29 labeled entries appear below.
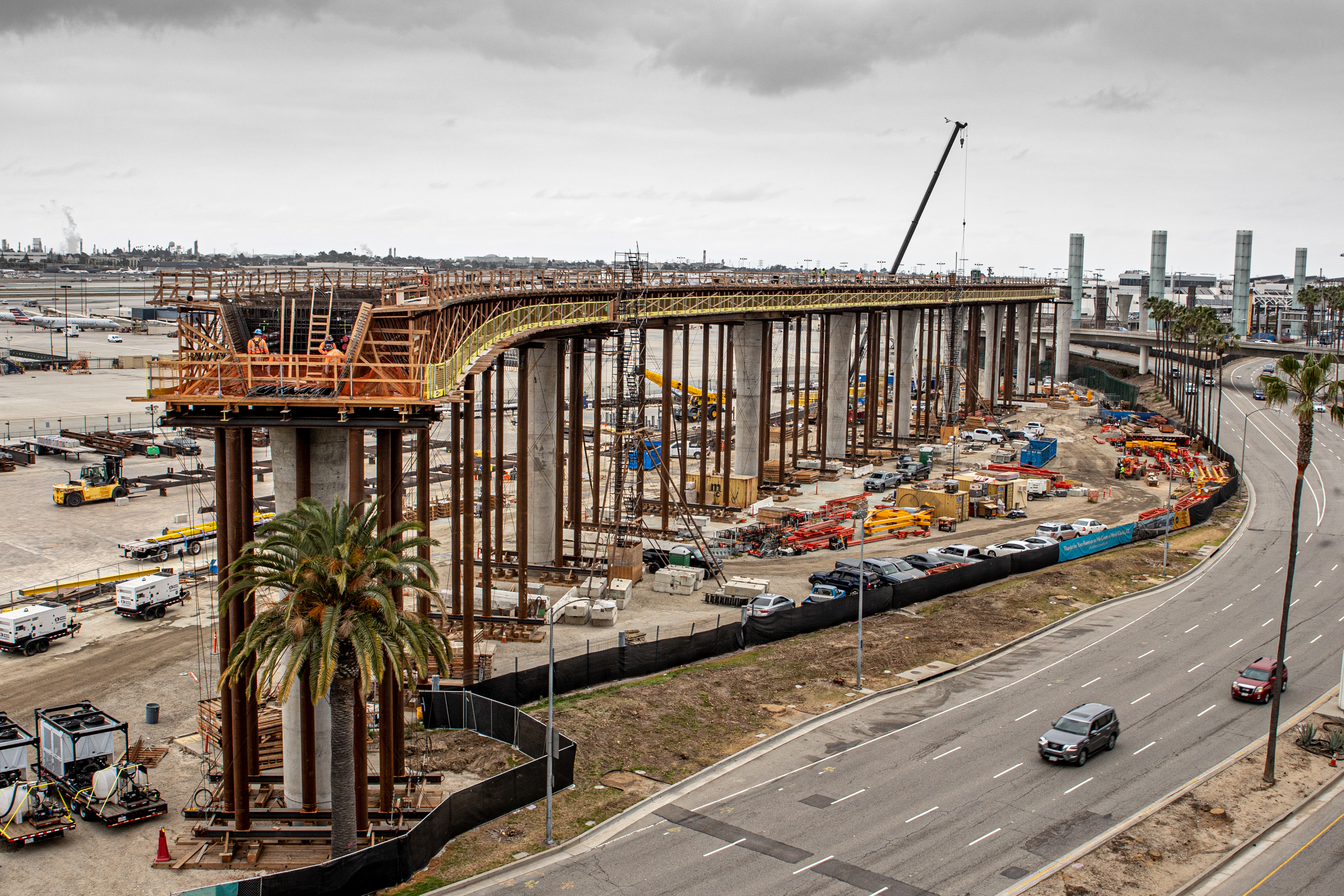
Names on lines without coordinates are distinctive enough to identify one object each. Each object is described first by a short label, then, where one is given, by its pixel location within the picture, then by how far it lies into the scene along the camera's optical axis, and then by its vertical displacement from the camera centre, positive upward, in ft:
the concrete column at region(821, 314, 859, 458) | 352.08 -20.18
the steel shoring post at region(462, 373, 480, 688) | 149.59 -32.82
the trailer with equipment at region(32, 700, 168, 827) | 116.26 -47.52
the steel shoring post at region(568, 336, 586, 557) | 213.25 -23.58
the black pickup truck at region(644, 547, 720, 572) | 224.12 -47.15
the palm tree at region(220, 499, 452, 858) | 93.61 -24.24
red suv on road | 155.22 -47.65
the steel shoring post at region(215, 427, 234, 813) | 111.04 -24.15
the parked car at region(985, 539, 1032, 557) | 242.78 -47.52
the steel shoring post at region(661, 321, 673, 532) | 249.34 -22.19
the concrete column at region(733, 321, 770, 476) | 300.61 -22.11
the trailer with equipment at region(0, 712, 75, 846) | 110.63 -48.36
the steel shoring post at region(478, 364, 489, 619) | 175.83 -32.16
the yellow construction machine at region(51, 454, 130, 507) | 277.85 -43.93
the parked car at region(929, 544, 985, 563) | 235.61 -47.18
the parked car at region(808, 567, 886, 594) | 209.46 -47.03
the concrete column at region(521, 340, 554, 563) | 212.02 -25.71
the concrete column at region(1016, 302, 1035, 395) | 566.35 -14.12
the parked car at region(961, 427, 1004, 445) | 414.41 -41.63
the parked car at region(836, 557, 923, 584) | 213.46 -46.64
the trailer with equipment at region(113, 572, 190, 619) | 188.55 -46.88
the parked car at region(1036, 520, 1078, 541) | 261.24 -47.22
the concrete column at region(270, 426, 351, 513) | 109.60 -14.54
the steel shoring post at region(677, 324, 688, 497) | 266.57 -16.23
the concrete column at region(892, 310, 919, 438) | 394.93 -18.25
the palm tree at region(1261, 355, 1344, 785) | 130.41 -8.36
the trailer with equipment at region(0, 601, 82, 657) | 169.78 -47.07
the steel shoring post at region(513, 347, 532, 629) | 182.50 -24.84
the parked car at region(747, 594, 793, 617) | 190.80 -47.29
